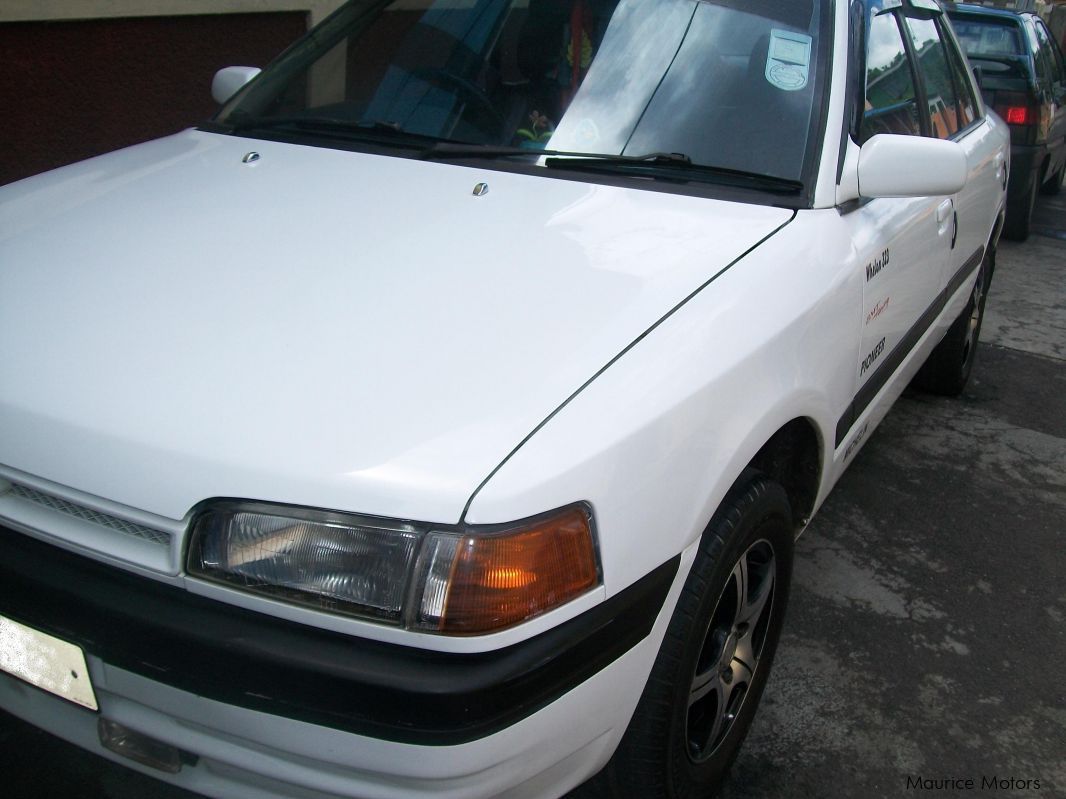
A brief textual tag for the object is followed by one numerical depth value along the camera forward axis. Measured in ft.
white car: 4.67
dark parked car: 25.29
